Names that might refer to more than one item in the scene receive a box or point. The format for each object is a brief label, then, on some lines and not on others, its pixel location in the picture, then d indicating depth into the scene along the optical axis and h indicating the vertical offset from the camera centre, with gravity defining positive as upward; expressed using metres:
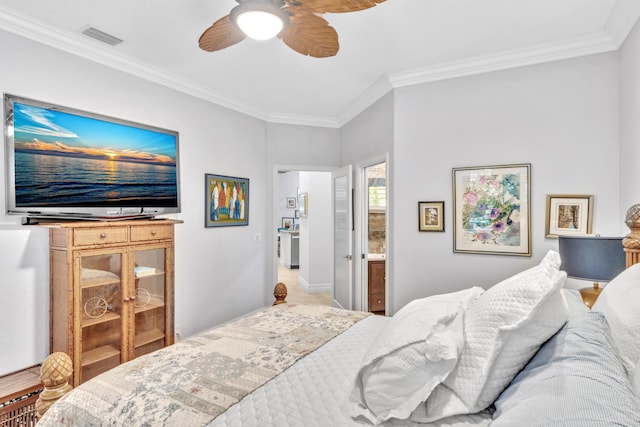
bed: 0.86 -0.48
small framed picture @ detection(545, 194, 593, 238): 2.54 -0.03
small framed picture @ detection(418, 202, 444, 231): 3.06 -0.05
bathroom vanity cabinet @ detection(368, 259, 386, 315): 4.41 -0.95
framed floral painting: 2.76 +0.00
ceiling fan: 1.62 +0.96
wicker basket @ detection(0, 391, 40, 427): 1.97 -1.16
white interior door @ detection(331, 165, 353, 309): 4.12 -0.34
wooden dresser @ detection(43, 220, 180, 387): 2.28 -0.58
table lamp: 1.80 -0.26
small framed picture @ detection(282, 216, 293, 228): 10.05 -0.33
